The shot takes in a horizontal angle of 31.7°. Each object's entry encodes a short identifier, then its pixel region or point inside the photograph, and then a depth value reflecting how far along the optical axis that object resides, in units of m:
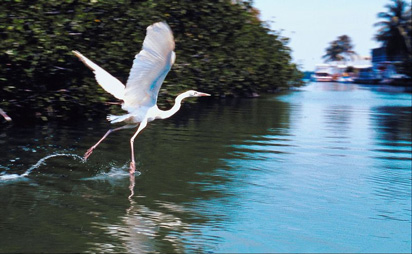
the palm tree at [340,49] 169.88
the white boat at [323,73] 145.88
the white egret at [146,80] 9.78
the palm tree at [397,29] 97.12
